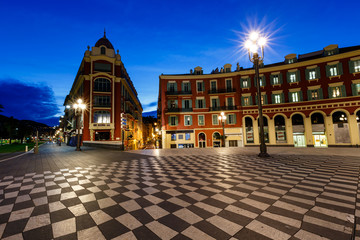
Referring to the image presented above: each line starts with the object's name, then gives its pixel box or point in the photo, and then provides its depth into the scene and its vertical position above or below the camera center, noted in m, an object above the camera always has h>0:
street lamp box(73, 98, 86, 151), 15.49 +3.05
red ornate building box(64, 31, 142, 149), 26.98 +7.60
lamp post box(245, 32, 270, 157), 9.89 +5.42
